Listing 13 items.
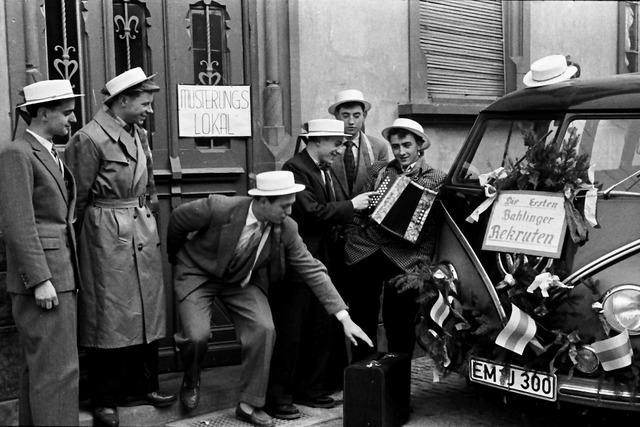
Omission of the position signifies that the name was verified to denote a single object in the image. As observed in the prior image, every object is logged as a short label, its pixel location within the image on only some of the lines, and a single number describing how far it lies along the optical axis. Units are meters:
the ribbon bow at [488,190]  5.76
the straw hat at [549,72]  6.18
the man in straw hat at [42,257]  4.76
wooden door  6.43
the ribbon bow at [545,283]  5.18
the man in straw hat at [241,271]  5.57
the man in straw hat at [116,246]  5.35
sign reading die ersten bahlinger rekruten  5.38
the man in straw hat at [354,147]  6.57
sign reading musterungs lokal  6.80
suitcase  5.49
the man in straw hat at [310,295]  5.97
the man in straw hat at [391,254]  6.20
